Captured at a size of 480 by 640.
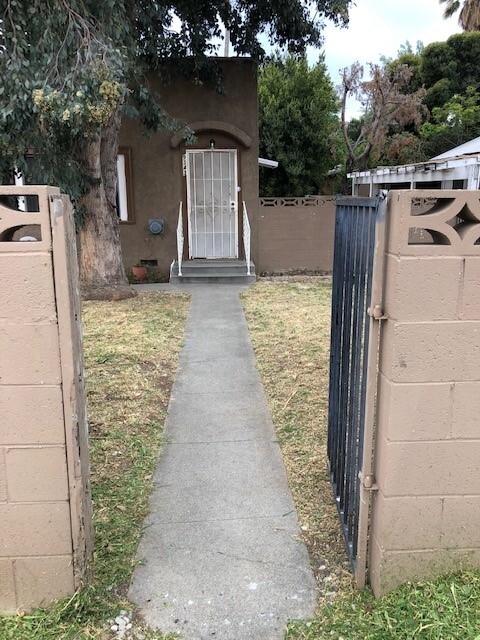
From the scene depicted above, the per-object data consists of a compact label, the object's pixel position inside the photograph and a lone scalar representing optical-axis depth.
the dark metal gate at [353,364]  2.26
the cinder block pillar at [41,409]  1.97
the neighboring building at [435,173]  9.61
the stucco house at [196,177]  10.87
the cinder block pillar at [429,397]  2.02
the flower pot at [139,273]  11.37
